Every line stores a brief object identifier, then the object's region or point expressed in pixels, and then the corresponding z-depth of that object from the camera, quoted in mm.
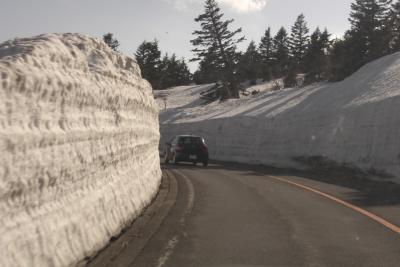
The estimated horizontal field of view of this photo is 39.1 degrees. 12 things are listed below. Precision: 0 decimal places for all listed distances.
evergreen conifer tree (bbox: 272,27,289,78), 98694
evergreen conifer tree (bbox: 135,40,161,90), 102375
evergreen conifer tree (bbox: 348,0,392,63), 43875
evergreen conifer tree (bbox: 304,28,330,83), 59350
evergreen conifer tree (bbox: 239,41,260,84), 70375
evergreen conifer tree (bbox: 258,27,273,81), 123438
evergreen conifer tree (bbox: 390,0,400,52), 47562
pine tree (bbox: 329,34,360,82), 42094
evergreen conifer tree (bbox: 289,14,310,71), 112788
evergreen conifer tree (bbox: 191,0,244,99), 70250
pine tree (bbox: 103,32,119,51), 101375
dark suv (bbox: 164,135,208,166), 27375
